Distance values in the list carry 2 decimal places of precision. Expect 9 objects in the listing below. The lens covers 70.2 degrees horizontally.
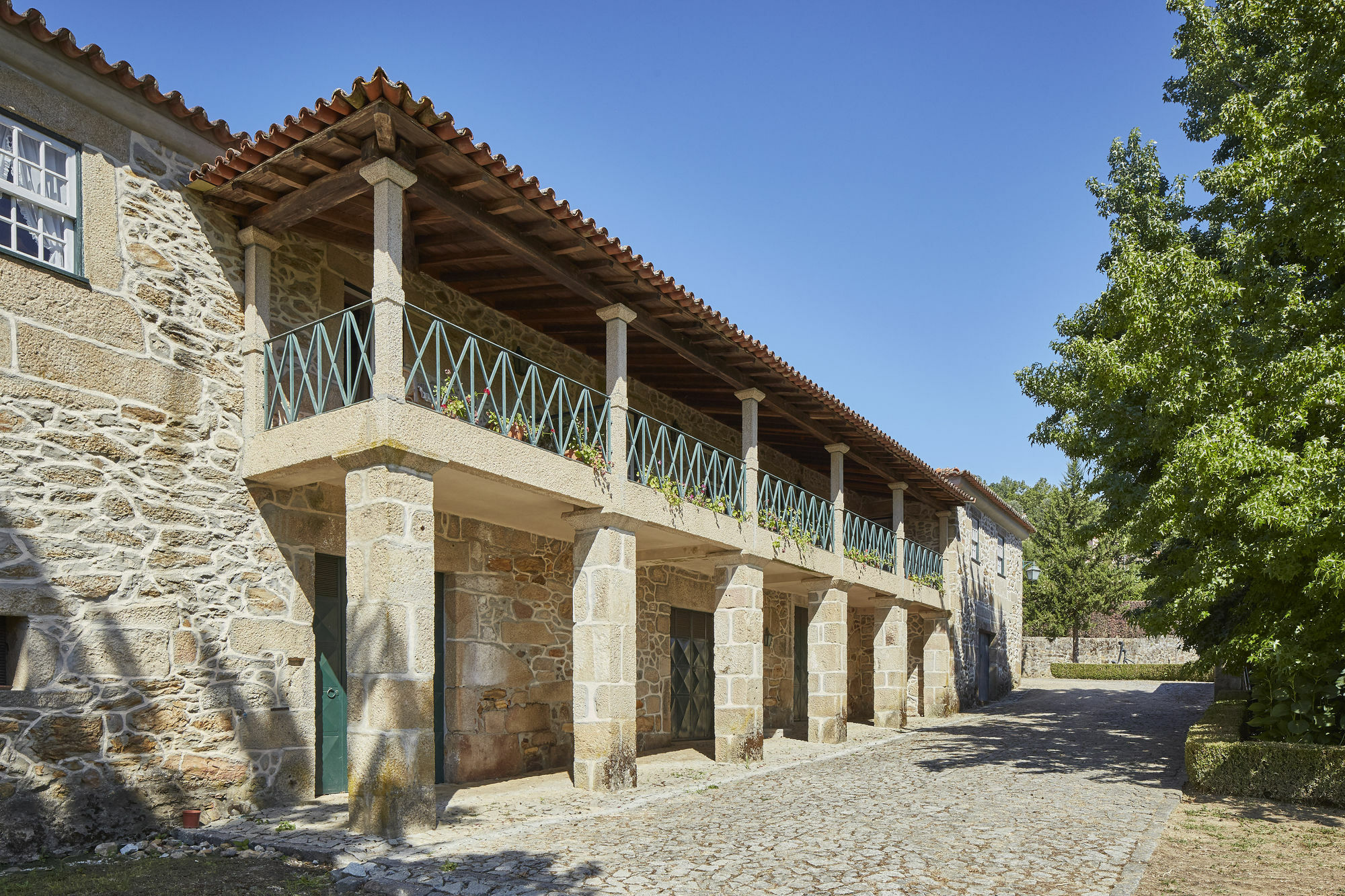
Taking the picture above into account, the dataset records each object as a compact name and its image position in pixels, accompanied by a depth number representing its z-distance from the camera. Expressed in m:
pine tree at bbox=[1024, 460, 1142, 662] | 32.53
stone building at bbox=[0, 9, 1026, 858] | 6.29
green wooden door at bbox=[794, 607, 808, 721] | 17.31
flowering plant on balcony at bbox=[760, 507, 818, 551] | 11.90
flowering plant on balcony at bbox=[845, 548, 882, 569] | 14.05
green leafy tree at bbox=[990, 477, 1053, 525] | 46.54
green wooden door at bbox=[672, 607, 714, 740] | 13.42
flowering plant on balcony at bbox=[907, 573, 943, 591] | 17.53
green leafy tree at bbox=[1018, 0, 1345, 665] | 7.77
